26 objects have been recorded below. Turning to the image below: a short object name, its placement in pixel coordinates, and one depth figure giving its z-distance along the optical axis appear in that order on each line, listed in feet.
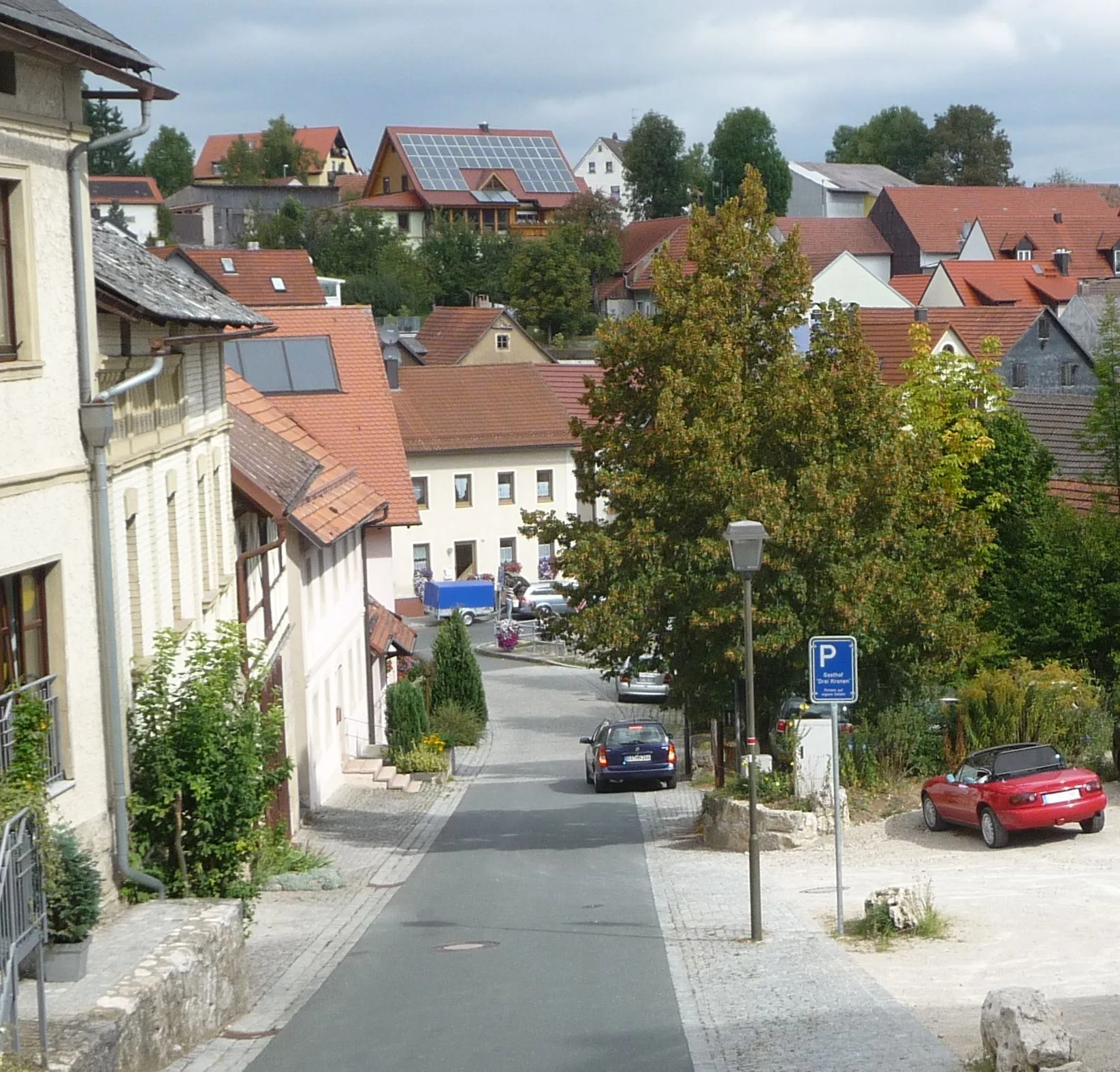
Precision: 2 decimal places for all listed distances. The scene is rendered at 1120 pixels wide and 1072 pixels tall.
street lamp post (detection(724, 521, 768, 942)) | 55.06
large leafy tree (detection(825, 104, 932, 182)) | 542.16
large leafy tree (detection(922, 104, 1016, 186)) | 520.01
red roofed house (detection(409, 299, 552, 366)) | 272.92
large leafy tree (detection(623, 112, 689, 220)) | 456.45
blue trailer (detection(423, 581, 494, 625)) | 213.25
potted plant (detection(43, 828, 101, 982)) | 37.35
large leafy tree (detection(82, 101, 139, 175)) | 382.83
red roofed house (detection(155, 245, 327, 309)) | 248.52
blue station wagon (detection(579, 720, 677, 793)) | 110.11
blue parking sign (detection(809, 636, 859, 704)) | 54.54
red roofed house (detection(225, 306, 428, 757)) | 121.19
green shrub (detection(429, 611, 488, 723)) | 140.87
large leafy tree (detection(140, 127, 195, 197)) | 517.96
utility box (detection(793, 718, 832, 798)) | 77.10
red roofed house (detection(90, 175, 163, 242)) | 412.16
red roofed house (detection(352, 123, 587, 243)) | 417.49
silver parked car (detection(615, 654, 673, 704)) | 161.17
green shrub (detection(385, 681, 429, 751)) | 122.11
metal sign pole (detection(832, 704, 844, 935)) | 53.57
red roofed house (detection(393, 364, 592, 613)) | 228.22
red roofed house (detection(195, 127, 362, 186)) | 590.96
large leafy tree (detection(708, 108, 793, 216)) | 449.06
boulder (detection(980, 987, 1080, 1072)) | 32.91
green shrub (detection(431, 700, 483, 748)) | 138.21
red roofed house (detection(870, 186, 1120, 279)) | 352.90
